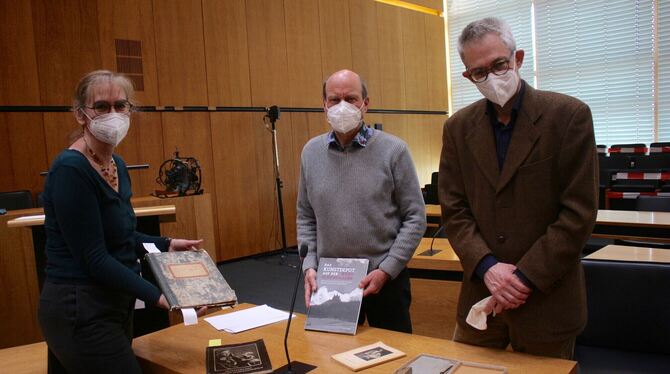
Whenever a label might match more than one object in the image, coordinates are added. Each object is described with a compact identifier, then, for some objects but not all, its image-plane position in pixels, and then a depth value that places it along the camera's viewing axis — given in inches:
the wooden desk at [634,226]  157.2
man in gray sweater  78.1
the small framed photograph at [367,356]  60.2
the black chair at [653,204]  175.8
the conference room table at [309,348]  58.9
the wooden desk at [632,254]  107.3
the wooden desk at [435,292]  124.3
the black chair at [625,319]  83.3
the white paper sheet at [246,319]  78.7
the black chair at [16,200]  174.8
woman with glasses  58.5
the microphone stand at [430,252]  132.6
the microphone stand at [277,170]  268.2
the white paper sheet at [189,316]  58.5
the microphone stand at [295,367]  59.9
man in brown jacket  57.0
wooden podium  128.5
